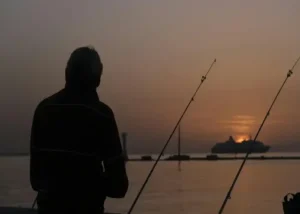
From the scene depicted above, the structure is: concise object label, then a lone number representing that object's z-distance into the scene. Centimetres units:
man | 304
